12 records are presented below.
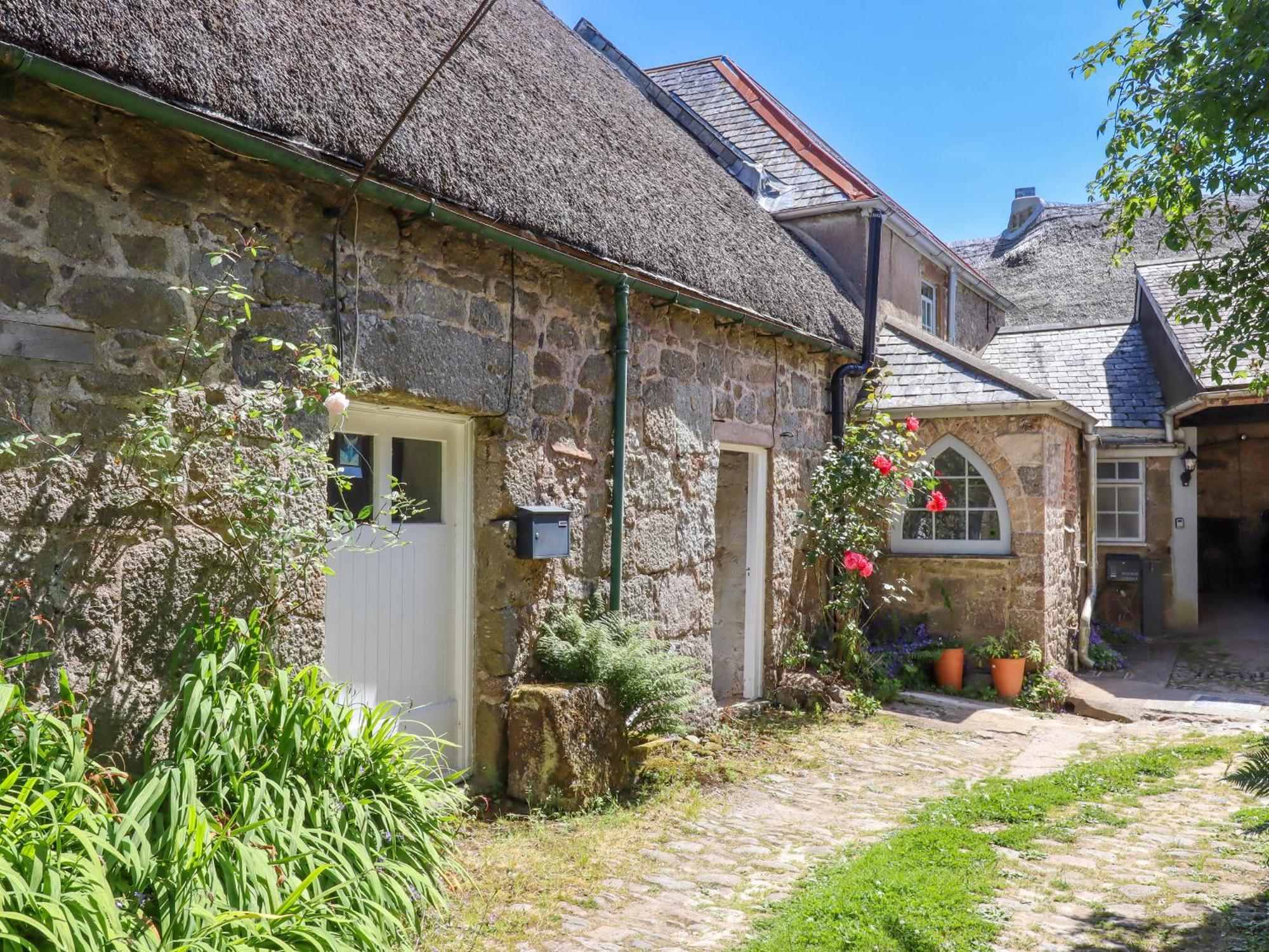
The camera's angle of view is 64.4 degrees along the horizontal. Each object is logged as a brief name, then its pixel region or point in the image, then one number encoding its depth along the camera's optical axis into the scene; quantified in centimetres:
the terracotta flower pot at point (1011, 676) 859
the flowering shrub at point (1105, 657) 1030
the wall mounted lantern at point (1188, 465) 1212
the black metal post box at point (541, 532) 525
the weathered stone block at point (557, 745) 501
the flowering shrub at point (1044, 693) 846
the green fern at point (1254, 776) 359
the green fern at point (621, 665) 536
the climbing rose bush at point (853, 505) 831
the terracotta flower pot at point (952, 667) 881
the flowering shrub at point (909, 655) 869
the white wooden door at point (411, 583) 473
